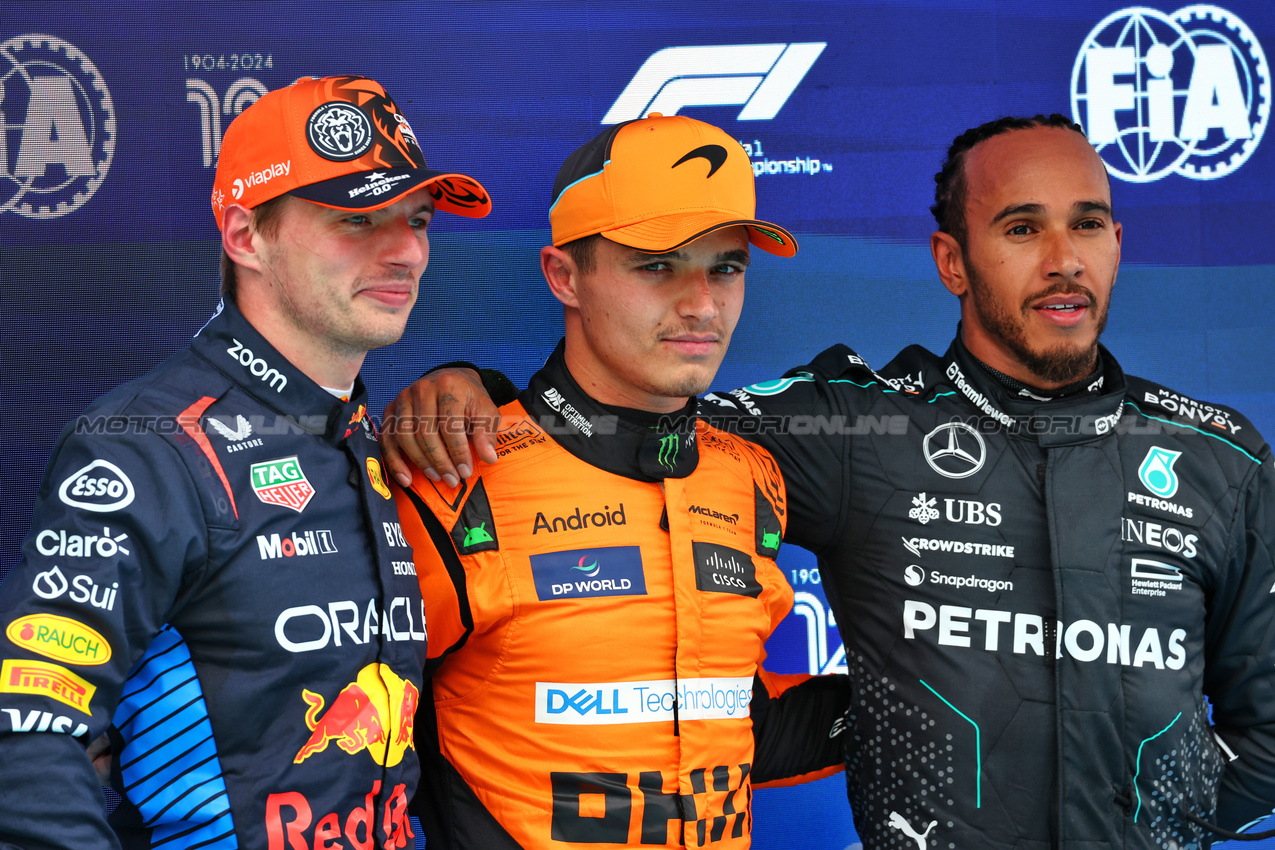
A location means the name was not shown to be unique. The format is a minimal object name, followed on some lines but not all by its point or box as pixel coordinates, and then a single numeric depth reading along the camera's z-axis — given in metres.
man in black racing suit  11.00
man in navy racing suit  10.66
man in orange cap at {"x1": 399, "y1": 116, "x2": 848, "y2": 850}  10.91
